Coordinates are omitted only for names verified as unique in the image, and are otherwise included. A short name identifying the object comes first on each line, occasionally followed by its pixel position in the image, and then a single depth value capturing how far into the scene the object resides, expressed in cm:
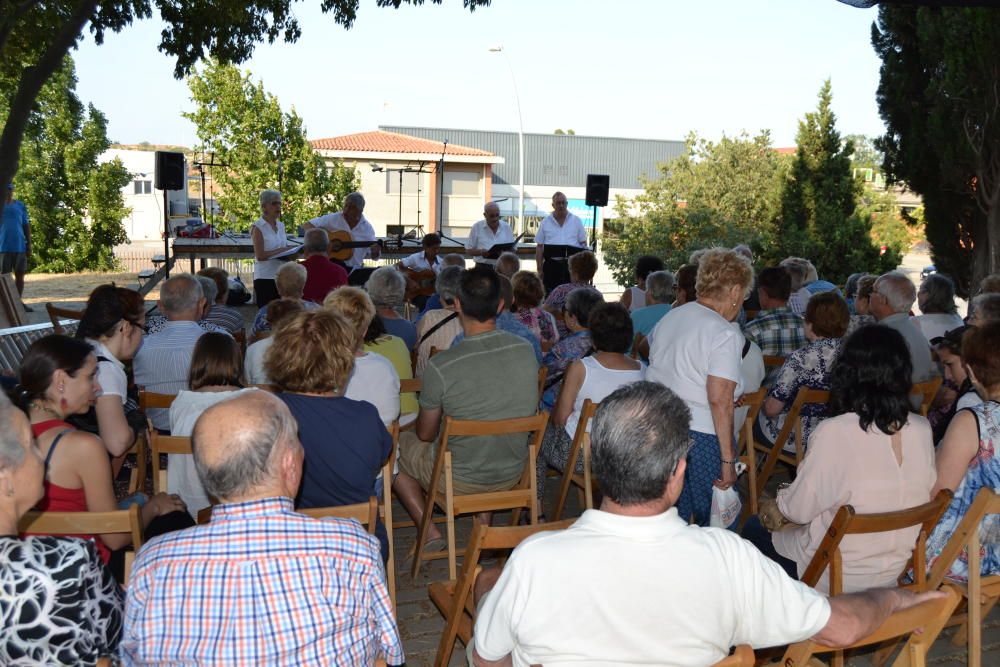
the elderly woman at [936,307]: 510
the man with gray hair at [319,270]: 655
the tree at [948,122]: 1123
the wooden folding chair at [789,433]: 402
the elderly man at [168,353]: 425
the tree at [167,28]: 939
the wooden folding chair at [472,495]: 344
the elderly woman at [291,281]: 528
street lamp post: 2317
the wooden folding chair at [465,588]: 228
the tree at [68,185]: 2333
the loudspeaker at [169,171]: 1111
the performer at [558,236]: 1098
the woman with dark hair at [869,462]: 279
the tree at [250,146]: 2275
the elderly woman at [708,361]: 347
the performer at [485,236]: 1077
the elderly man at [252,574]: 179
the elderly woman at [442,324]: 497
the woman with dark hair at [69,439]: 262
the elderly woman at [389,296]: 507
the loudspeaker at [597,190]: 1377
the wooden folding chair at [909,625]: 187
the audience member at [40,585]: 182
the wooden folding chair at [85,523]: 228
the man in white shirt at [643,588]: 174
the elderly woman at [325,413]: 294
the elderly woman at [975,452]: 288
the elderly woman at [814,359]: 427
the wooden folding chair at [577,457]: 368
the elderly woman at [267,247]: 829
